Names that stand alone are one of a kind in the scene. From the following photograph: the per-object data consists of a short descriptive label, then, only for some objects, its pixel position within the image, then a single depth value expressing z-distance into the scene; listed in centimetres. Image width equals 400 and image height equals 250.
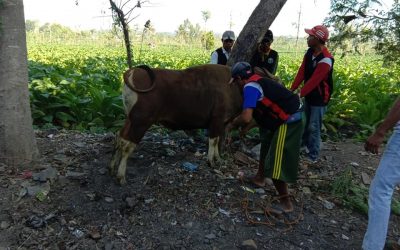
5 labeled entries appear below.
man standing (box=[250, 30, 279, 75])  673
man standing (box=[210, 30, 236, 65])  702
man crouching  457
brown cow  484
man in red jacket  612
